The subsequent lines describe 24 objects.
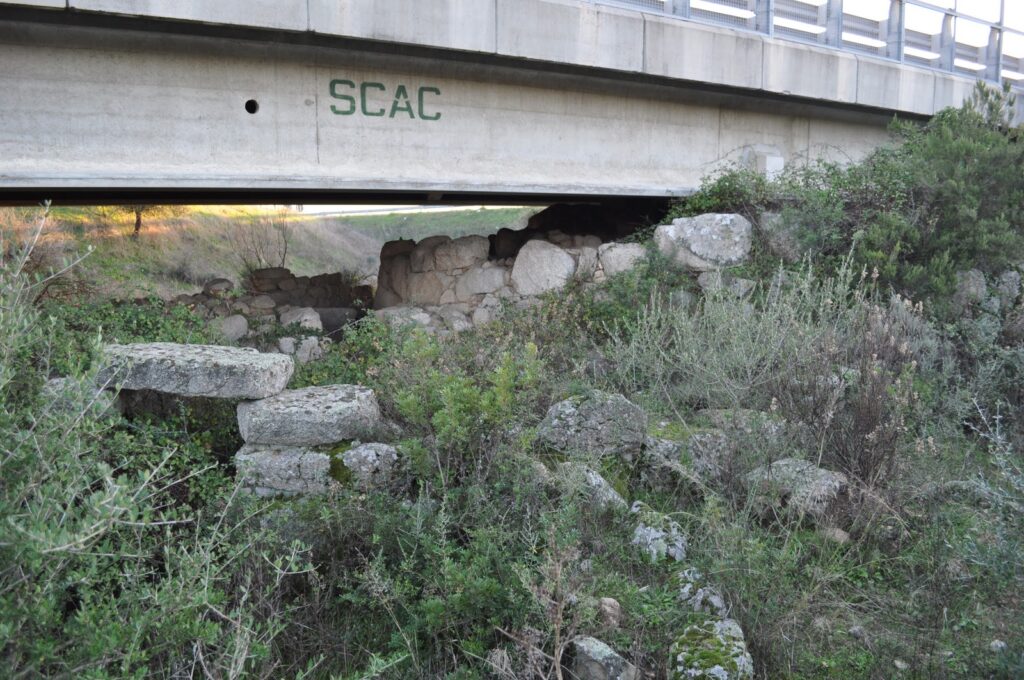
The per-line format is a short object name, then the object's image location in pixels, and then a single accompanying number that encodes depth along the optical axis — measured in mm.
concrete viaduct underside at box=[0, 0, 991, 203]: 6895
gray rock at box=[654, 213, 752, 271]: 8883
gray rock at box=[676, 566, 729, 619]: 3922
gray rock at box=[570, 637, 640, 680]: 3506
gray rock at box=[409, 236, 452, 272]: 10469
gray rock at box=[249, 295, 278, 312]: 9890
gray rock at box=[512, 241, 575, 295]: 9383
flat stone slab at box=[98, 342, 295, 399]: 5078
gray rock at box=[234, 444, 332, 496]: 4832
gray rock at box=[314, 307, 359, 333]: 9852
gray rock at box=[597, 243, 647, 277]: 9211
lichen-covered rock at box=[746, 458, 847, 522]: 4637
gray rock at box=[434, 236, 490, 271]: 10312
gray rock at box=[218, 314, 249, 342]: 8297
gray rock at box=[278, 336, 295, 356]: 7988
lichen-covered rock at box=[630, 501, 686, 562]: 4441
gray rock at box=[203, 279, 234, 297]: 9991
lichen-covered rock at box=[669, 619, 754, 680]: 3510
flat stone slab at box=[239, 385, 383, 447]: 5070
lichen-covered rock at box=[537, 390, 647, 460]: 5266
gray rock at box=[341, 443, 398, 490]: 4809
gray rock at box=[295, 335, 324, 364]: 7814
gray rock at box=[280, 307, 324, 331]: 9117
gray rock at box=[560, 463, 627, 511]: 4613
